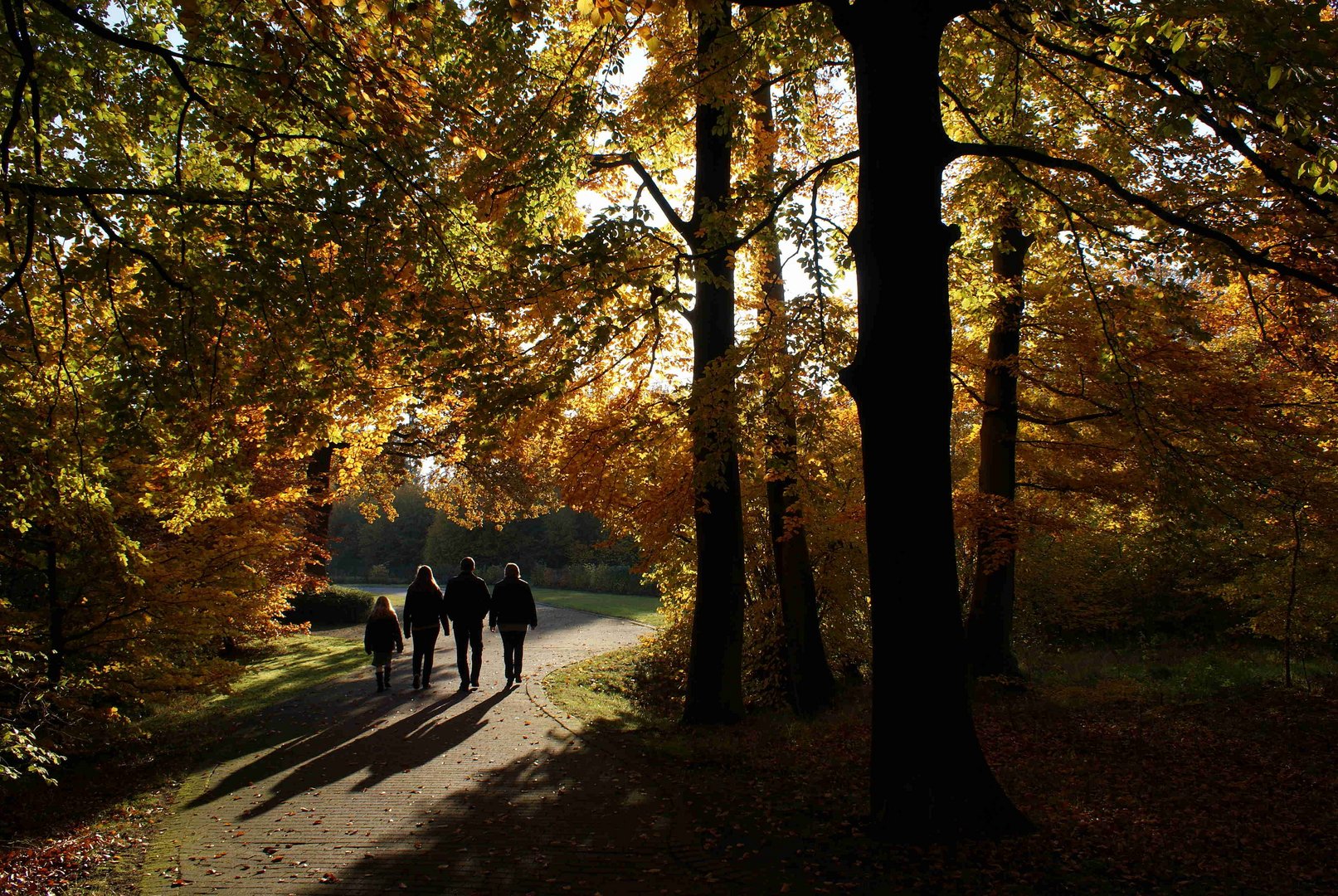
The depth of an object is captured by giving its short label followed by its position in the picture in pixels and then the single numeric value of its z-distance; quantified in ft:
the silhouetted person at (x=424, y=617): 37.65
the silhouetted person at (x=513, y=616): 38.34
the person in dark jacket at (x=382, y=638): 37.35
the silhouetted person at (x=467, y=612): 36.70
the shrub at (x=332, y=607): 79.92
